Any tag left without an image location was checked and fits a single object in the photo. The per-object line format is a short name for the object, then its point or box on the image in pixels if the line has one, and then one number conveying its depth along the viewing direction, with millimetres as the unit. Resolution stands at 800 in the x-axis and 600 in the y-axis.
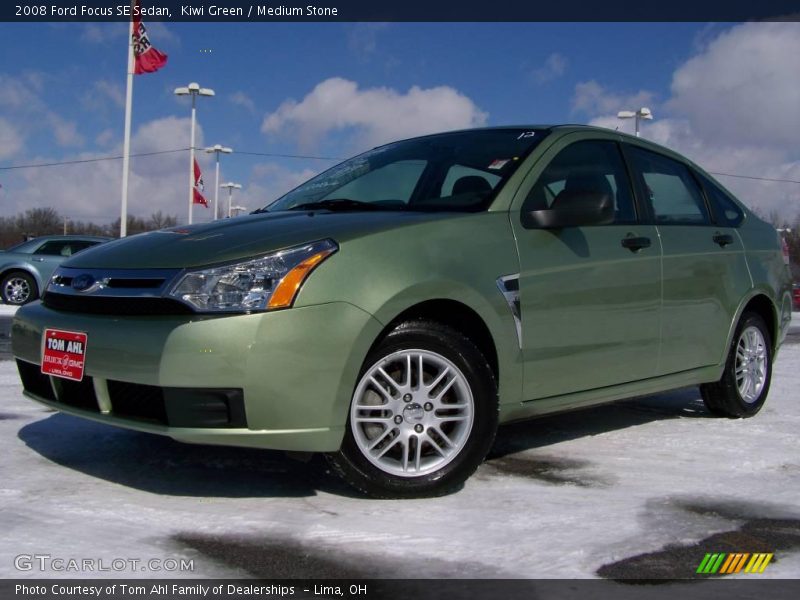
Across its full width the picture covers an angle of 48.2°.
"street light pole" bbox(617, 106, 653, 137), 33031
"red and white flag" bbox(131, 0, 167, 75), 23078
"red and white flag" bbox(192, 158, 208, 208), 30397
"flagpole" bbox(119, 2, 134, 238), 25531
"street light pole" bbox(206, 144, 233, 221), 41031
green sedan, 3062
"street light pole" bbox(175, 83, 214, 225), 31516
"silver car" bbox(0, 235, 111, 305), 16422
